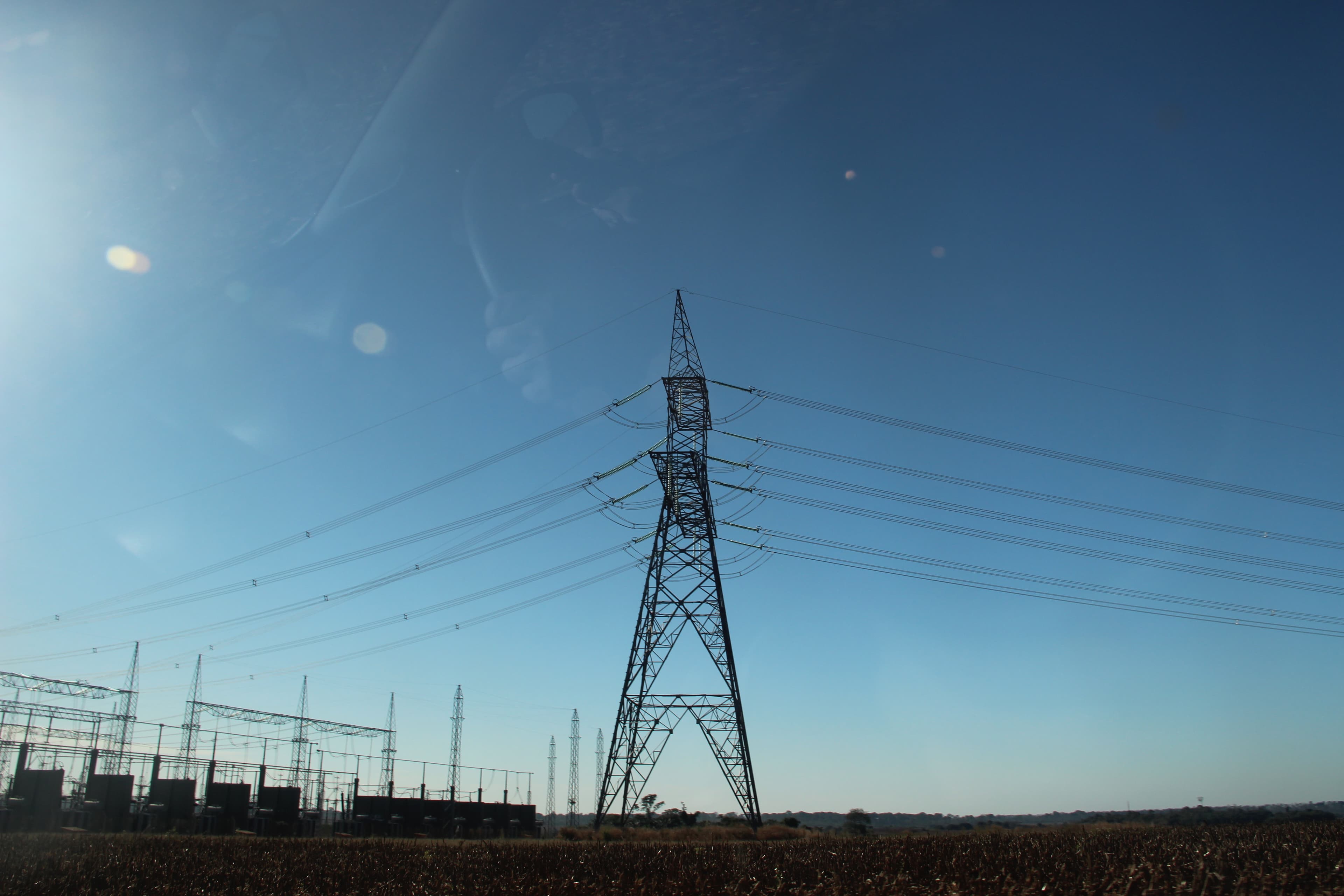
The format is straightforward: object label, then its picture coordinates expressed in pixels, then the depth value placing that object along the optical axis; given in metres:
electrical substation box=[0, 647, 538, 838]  46.72
